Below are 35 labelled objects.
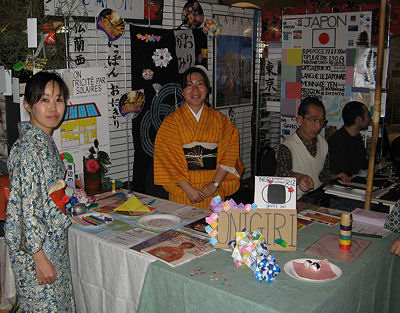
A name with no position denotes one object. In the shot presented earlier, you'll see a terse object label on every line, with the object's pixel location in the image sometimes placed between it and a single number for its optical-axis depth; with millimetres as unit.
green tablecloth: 1754
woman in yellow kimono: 3236
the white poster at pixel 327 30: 4674
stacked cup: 2129
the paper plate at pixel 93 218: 2535
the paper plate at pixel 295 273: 1868
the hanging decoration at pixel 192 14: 4363
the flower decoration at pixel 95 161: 3080
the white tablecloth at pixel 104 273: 2195
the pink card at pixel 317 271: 1909
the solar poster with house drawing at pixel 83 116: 3256
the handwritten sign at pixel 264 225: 2102
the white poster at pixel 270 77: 5414
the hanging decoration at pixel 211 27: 4582
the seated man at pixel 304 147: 3453
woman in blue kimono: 2049
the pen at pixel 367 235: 2346
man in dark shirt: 3994
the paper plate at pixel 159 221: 2509
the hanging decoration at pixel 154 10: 3990
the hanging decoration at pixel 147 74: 4023
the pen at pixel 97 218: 2577
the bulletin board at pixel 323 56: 4750
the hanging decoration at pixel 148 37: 3920
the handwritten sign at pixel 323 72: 4867
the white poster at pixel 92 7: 3172
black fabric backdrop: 3955
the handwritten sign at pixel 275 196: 2143
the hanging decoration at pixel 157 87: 4125
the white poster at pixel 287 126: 5193
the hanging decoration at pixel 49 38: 3020
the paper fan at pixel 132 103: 3883
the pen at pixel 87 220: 2532
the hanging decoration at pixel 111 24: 3594
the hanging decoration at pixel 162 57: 4086
